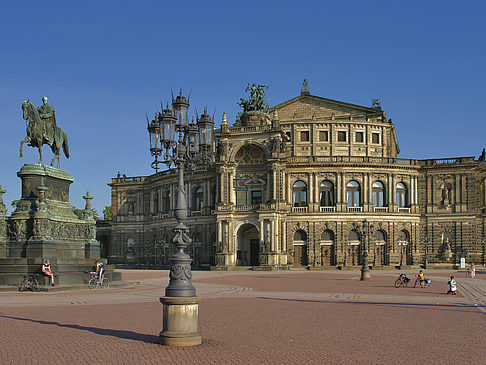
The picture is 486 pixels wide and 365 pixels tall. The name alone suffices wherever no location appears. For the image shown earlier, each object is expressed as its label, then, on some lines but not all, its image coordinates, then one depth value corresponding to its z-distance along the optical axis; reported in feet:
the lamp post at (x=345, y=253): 228.02
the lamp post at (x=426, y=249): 233.72
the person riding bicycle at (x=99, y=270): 98.53
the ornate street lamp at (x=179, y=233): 43.21
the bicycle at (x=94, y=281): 98.75
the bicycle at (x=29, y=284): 90.17
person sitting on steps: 91.49
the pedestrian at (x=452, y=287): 95.90
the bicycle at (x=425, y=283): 113.41
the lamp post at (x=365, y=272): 144.86
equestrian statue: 101.55
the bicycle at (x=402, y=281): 117.60
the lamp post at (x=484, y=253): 231.36
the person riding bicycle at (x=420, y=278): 115.32
